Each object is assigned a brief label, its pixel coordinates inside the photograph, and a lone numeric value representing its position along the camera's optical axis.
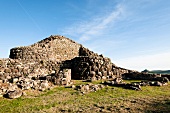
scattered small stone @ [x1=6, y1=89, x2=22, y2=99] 9.30
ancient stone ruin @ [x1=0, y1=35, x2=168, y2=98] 11.33
